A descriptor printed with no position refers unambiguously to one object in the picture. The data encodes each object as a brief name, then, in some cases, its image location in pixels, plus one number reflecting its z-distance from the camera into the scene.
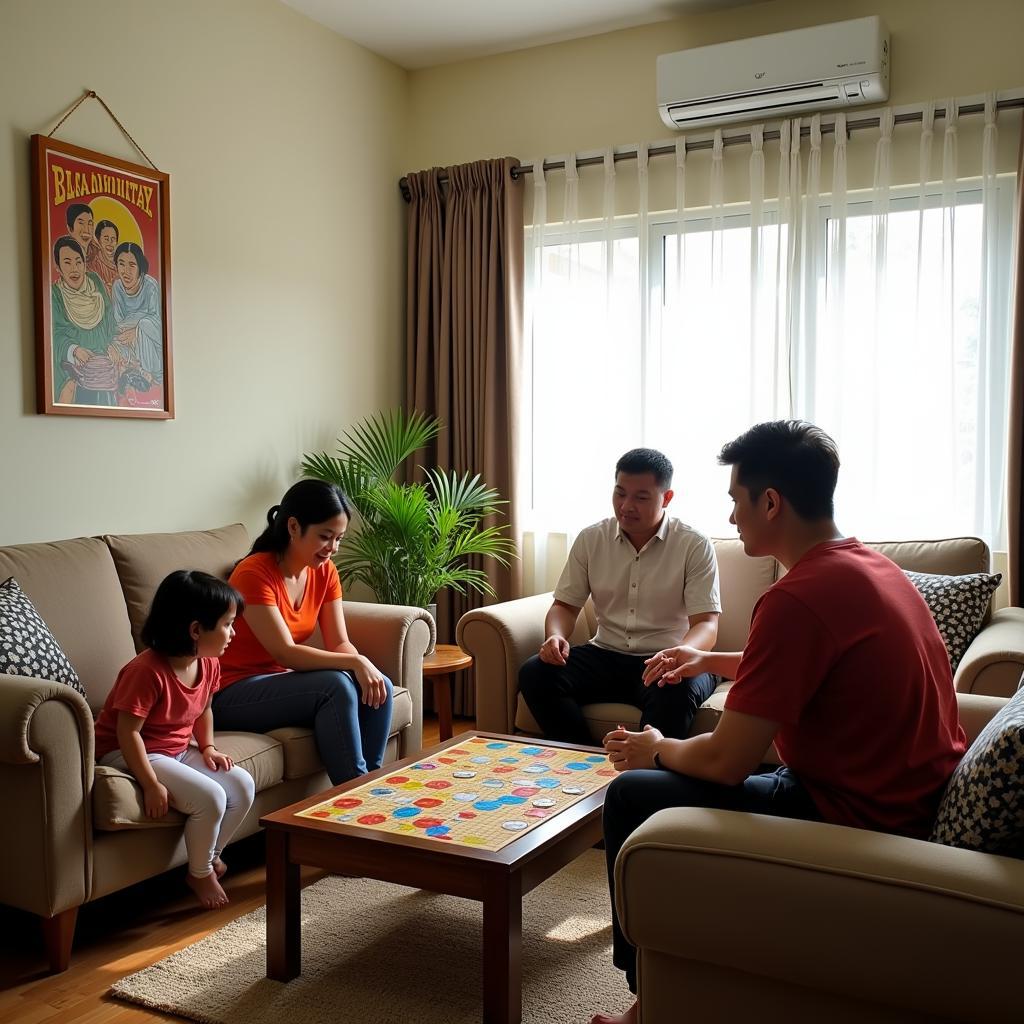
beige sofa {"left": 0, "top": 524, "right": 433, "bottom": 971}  2.28
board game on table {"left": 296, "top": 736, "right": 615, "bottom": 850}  2.21
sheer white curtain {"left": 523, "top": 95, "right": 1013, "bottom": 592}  3.77
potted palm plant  4.10
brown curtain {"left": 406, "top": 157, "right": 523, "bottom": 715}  4.55
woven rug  2.18
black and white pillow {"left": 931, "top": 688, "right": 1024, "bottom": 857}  1.52
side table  3.78
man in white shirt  3.25
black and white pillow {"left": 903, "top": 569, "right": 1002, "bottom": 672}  3.16
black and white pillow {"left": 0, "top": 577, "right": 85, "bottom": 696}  2.48
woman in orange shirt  2.95
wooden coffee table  2.03
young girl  2.51
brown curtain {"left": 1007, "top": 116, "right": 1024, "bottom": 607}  3.58
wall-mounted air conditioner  3.75
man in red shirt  1.68
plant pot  4.24
